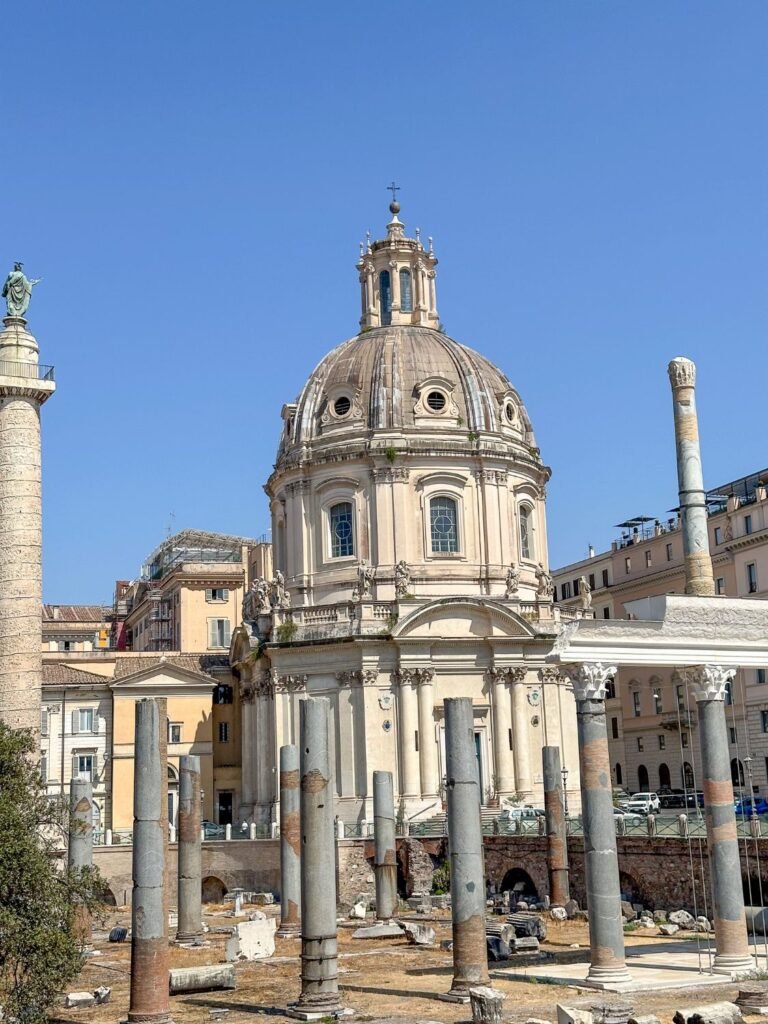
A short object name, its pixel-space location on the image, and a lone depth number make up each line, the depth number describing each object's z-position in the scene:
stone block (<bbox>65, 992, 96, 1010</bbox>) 27.28
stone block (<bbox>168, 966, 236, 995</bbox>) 27.61
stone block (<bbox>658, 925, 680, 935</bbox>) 34.38
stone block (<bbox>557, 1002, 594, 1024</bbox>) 19.86
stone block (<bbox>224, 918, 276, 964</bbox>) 33.69
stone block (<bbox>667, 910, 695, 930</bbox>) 35.59
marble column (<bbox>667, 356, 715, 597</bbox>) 26.95
